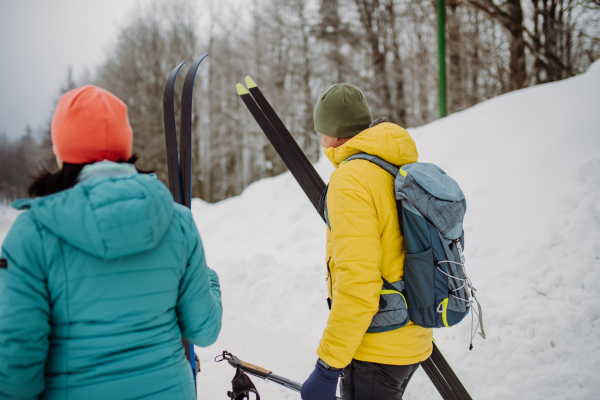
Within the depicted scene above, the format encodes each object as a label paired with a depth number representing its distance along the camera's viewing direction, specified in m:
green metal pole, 6.96
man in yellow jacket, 1.33
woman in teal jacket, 0.93
